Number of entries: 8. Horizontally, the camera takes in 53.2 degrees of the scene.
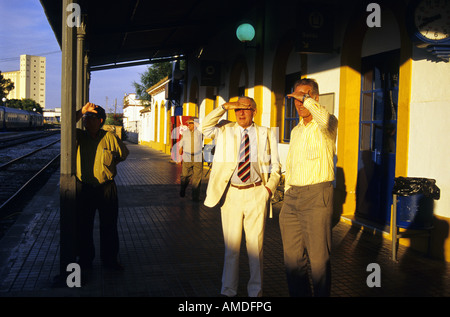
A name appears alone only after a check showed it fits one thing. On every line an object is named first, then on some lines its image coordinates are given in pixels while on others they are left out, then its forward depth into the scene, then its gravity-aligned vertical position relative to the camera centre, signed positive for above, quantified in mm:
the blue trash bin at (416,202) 5617 -762
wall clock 5406 +1436
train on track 56531 +1751
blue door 7190 +70
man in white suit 4152 -433
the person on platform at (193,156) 10078 -463
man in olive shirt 5020 -600
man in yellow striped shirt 3627 -484
